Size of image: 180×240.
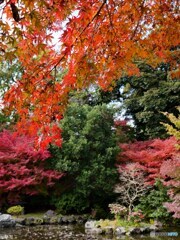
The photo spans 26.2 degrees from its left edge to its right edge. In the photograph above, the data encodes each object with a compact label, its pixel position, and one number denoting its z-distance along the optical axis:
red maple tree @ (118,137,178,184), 11.67
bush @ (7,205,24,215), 12.14
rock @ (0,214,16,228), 10.98
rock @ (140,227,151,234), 9.98
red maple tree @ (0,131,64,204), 12.12
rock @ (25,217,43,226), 11.64
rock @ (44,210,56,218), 12.43
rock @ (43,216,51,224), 11.88
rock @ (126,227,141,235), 9.84
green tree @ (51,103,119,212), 12.52
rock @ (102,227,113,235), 9.98
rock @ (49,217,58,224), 11.84
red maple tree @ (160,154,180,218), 9.64
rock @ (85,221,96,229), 10.75
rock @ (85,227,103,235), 9.90
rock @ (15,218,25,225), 11.50
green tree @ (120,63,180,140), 13.95
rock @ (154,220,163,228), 10.74
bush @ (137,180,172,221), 11.22
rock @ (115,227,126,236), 9.91
